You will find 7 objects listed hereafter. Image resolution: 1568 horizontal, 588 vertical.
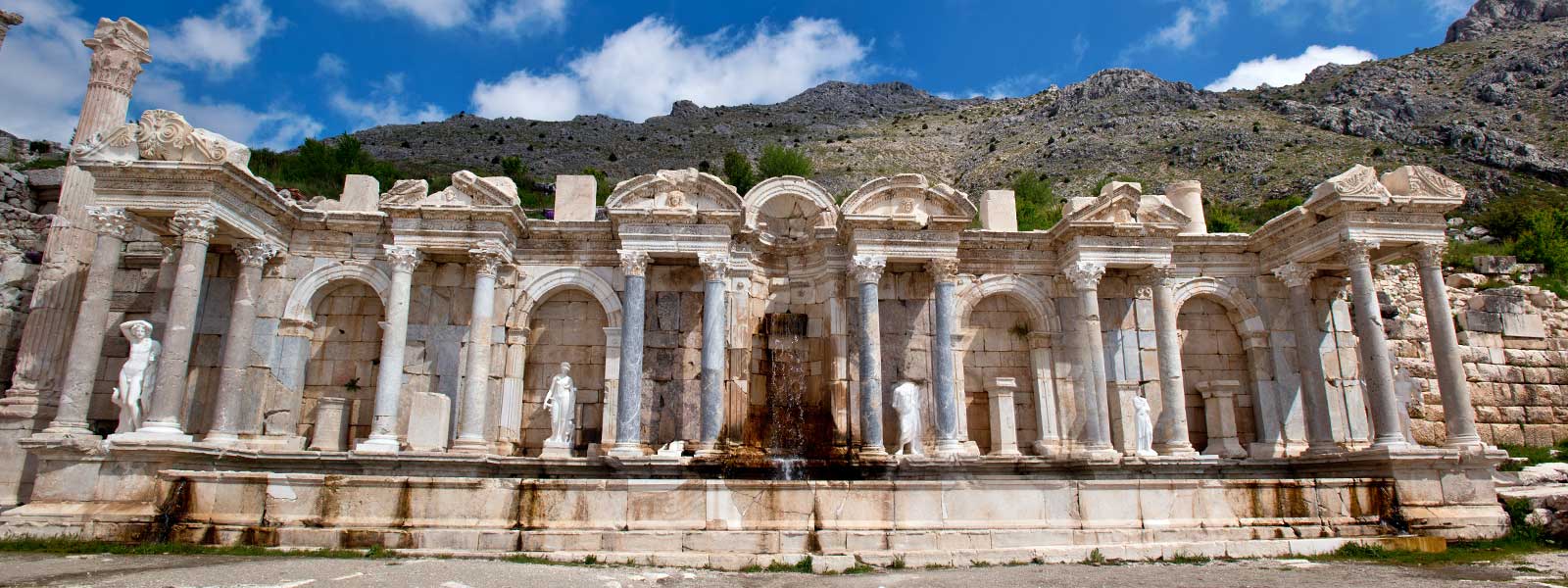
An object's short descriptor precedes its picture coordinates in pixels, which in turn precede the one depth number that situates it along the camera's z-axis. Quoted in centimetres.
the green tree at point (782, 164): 5550
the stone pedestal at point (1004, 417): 1812
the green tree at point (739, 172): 5478
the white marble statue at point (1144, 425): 1736
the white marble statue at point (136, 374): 1490
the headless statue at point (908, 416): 1692
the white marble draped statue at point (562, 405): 1703
